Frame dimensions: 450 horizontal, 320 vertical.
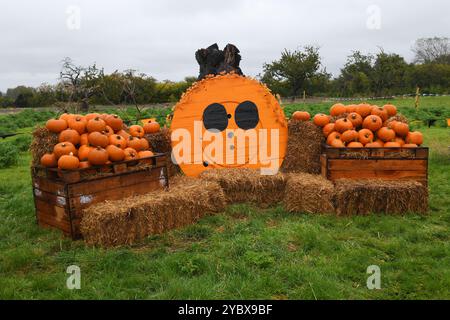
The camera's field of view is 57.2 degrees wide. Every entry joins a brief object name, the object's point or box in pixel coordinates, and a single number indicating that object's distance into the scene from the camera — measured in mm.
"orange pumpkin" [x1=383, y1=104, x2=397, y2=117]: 6762
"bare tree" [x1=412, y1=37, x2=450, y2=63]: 57312
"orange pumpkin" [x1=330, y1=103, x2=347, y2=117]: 6824
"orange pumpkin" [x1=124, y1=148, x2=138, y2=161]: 5508
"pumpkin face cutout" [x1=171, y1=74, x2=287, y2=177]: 7141
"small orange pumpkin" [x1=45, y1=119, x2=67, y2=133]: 5371
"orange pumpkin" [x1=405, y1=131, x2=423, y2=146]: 6238
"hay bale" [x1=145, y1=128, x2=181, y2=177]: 6816
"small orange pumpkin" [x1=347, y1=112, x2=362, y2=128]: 6527
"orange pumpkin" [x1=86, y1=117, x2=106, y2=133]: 5398
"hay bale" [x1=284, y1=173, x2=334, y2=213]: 5707
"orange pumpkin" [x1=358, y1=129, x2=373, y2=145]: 6241
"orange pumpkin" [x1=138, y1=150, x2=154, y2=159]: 5773
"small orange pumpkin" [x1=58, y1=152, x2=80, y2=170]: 4914
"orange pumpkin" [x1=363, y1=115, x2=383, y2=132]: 6364
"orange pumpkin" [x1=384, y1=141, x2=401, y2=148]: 6082
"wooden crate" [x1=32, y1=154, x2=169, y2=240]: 4840
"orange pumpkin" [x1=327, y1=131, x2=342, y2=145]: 6393
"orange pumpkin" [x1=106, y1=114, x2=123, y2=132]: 5836
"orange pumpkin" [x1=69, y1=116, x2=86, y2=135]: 5430
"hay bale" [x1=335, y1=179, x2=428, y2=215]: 5586
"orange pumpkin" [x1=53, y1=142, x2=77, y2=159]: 5079
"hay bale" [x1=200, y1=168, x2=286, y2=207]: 6270
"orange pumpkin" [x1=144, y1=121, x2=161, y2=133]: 6910
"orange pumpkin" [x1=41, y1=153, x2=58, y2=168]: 5145
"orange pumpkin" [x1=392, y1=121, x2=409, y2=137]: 6250
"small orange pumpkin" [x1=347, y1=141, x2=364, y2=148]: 6113
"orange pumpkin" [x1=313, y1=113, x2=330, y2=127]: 6739
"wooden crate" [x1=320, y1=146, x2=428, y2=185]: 5871
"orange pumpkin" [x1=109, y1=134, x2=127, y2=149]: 5485
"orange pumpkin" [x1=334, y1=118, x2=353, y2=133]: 6406
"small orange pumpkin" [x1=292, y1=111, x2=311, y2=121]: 7004
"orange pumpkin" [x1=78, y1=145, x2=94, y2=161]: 5121
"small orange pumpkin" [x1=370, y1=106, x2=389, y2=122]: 6562
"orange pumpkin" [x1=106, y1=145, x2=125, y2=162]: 5258
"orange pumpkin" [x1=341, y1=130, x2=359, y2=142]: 6289
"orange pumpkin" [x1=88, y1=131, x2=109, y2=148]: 5234
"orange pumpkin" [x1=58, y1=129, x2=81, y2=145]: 5277
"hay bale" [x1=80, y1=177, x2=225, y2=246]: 4637
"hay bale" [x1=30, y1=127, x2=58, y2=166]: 5359
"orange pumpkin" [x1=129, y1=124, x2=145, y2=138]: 6367
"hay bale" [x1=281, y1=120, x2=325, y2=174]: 6766
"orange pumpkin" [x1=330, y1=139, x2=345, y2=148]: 6249
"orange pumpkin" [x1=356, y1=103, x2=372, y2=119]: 6660
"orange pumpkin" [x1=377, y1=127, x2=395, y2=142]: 6195
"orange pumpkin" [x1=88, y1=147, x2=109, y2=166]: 5027
